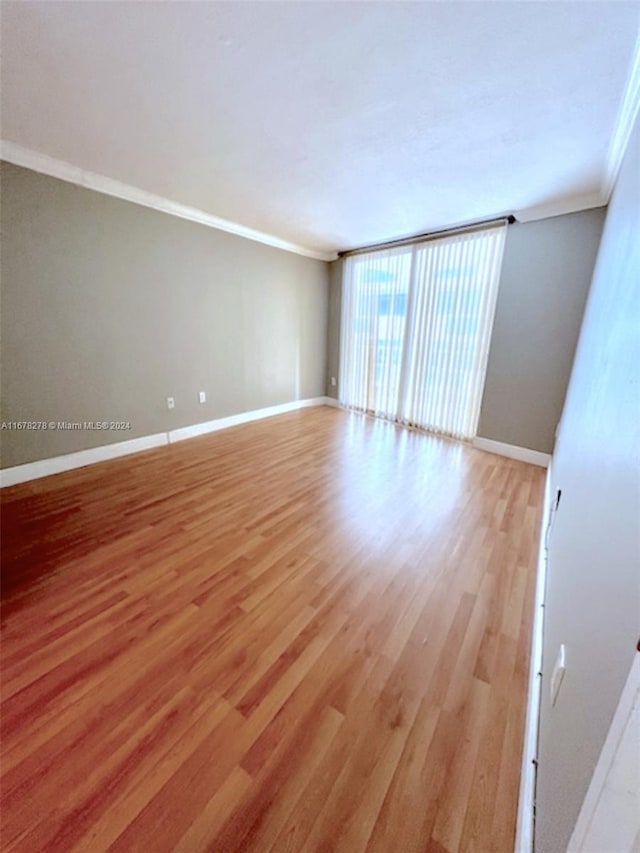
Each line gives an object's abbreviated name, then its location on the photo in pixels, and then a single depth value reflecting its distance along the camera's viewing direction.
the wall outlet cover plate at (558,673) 0.84
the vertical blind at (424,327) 3.38
